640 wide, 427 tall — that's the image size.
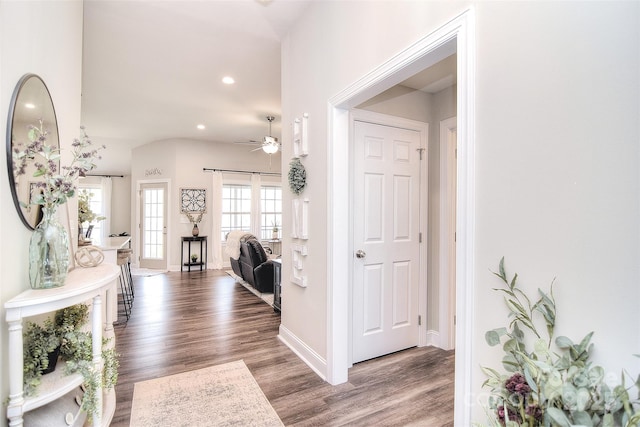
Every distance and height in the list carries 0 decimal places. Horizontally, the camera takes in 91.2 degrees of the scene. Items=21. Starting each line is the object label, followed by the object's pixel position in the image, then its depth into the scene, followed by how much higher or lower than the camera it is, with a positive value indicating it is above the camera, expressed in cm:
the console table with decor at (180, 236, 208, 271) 748 -91
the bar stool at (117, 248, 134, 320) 406 -95
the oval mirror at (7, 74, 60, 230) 146 +42
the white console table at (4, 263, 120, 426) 134 -54
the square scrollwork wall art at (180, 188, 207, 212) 761 +42
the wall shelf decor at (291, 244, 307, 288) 285 -45
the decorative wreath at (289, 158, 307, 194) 284 +37
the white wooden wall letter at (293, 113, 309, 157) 282 +74
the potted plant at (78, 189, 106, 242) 342 +4
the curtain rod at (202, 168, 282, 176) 786 +119
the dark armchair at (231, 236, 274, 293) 489 -78
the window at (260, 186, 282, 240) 846 +21
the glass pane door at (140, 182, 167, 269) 767 -21
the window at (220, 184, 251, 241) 805 +23
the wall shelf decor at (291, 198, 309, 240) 280 -2
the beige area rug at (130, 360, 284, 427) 200 -130
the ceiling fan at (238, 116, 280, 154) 502 +115
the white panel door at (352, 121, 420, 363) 278 -21
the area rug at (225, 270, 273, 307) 476 -126
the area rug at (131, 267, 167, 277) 699 -129
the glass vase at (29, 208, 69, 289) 157 -20
